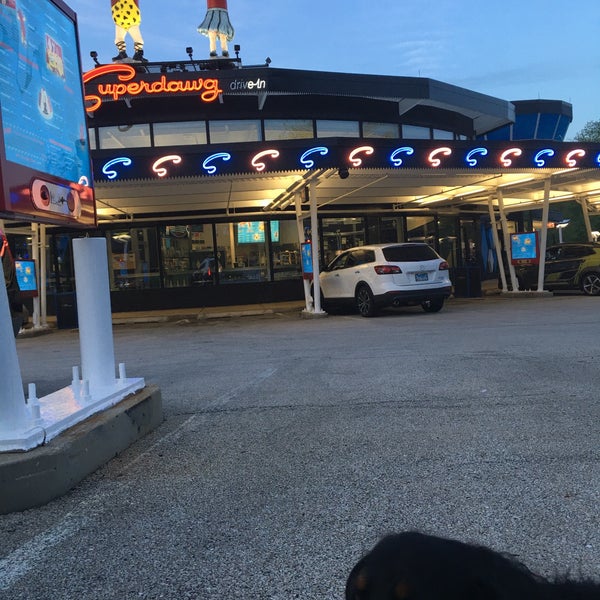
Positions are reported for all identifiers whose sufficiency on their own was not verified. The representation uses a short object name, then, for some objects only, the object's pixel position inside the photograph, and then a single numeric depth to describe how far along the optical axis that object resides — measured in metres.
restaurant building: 14.75
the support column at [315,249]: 13.12
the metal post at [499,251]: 17.50
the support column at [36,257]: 14.45
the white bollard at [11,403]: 3.40
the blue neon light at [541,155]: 13.22
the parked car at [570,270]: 15.63
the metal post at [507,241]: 16.38
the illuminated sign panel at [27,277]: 13.91
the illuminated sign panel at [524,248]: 15.93
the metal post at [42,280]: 15.21
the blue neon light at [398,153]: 12.12
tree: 45.25
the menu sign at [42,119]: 3.62
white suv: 12.67
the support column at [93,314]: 4.88
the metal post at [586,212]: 19.03
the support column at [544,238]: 15.22
